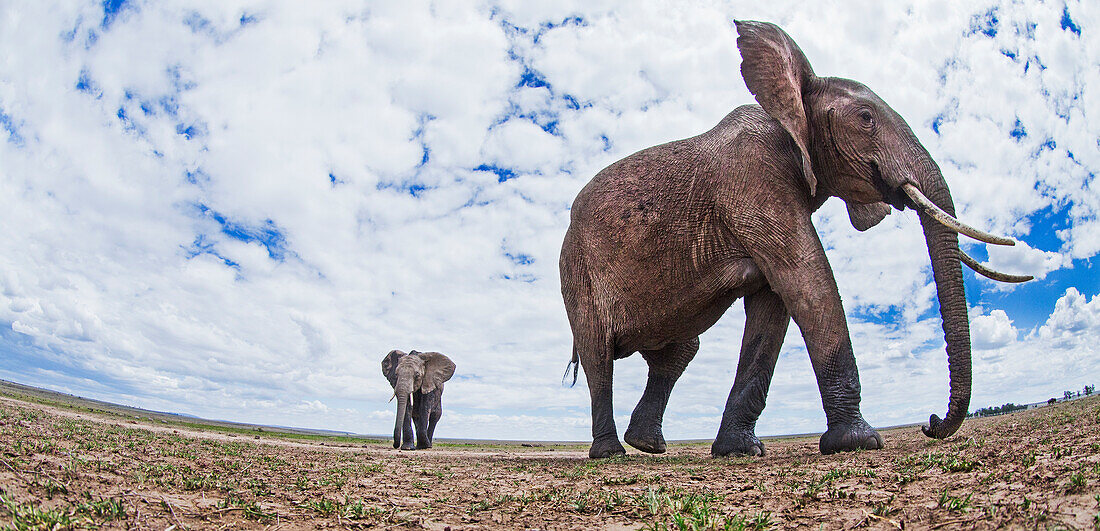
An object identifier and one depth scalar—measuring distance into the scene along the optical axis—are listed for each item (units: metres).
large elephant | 6.89
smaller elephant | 25.28
